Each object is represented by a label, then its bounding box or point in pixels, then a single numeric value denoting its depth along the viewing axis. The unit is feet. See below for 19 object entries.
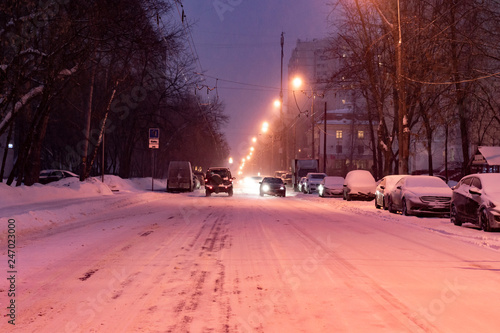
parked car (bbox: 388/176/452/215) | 66.80
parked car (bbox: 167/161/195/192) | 138.10
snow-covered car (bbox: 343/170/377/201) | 109.81
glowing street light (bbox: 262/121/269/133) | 311.58
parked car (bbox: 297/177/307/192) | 166.30
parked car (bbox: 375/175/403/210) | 80.33
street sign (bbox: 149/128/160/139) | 113.39
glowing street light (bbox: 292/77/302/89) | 153.43
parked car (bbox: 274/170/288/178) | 236.02
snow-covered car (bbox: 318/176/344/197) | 128.98
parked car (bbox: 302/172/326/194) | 155.43
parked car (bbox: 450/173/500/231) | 49.98
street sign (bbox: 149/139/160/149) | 113.19
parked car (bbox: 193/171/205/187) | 195.29
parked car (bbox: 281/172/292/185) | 228.02
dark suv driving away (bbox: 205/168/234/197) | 123.75
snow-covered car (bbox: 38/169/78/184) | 143.85
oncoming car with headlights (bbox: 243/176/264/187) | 278.71
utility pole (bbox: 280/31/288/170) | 226.28
